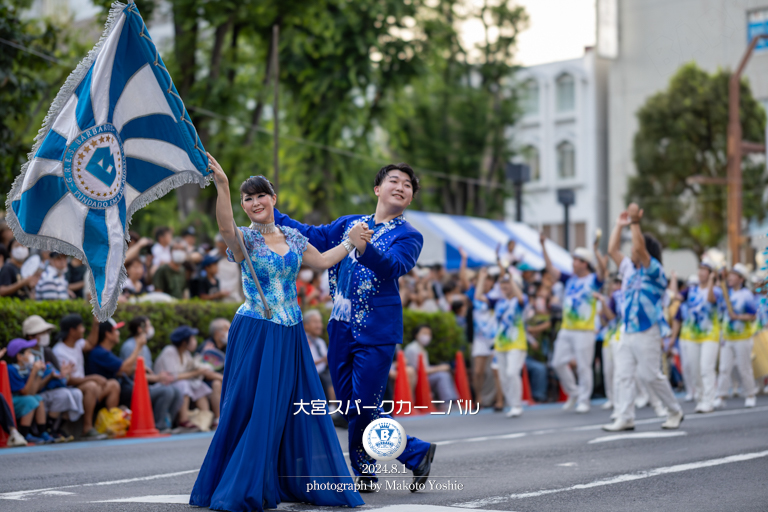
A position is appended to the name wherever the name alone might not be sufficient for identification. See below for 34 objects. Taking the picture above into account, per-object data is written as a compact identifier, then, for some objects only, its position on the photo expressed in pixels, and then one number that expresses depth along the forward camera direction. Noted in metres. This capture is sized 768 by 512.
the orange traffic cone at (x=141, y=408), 10.93
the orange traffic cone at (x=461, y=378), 15.46
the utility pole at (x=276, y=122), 17.39
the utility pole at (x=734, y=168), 25.64
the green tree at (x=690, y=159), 34.41
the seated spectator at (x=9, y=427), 9.59
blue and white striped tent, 23.33
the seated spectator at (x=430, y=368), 14.73
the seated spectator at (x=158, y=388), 11.27
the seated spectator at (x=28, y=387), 9.86
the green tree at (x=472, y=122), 39.22
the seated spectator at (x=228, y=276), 14.92
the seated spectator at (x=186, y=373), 11.52
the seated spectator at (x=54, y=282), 11.63
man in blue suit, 6.11
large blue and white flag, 5.84
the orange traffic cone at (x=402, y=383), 13.48
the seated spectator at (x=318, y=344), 12.88
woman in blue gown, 5.35
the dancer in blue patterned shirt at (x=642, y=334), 10.30
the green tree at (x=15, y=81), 14.38
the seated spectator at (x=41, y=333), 10.30
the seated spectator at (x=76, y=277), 12.77
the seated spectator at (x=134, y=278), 12.67
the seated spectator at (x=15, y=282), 11.34
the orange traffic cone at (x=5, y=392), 9.61
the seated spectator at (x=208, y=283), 14.20
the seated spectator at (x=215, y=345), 12.05
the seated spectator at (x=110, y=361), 10.93
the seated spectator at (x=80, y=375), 10.52
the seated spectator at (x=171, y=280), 13.90
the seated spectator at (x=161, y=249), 14.30
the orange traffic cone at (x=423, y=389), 14.25
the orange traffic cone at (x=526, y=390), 16.19
